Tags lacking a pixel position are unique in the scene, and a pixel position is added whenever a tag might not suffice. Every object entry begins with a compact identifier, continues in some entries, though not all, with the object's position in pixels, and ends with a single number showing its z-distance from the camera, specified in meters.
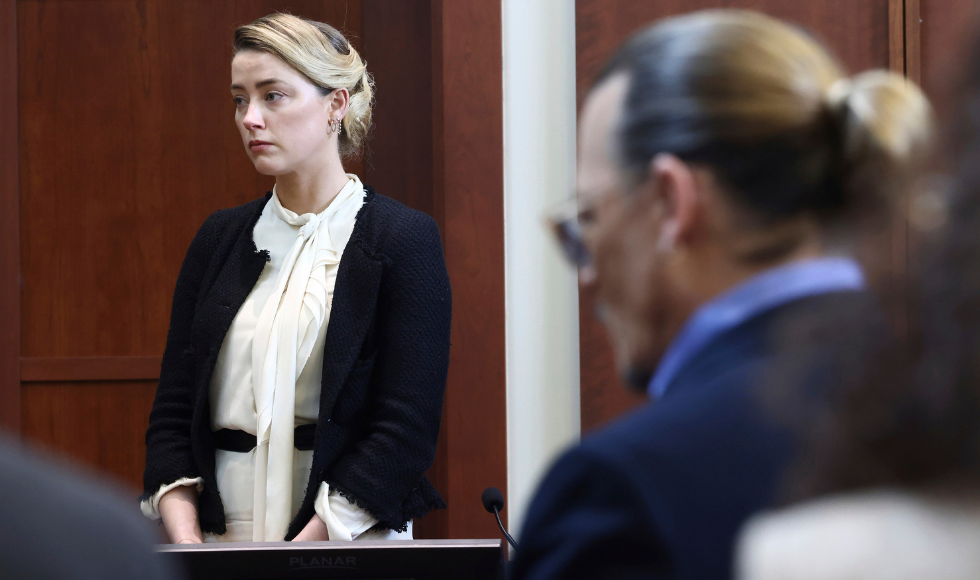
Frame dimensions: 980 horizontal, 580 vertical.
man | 4.11
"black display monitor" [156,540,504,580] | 6.55
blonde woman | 6.95
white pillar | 7.54
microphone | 6.75
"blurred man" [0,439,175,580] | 2.54
